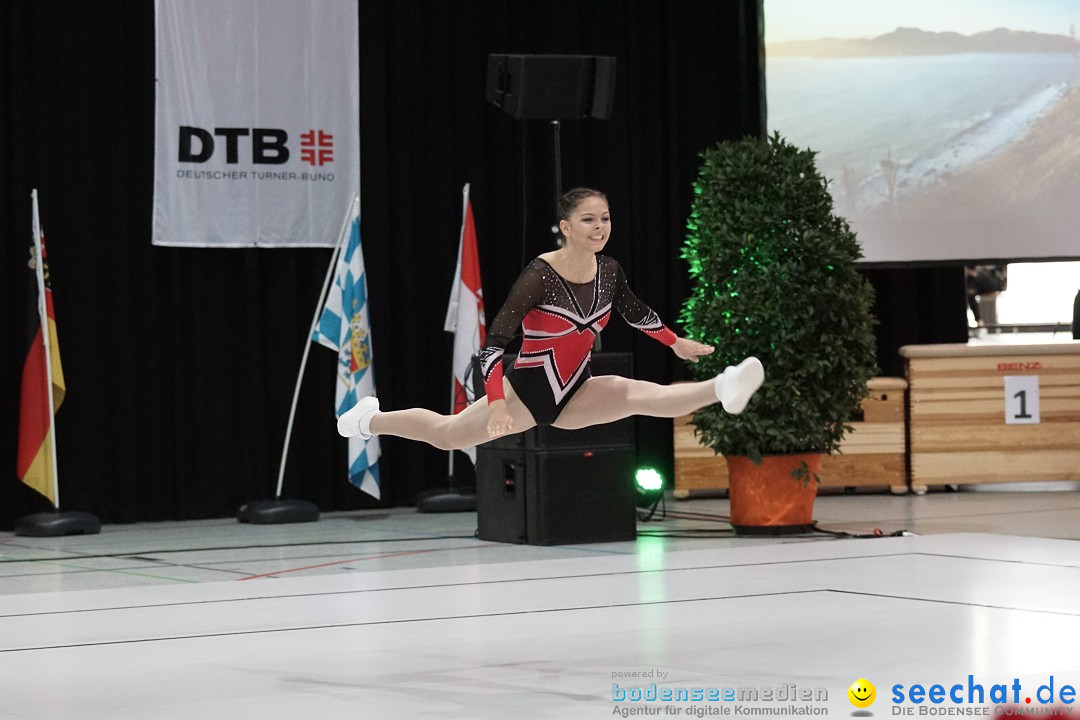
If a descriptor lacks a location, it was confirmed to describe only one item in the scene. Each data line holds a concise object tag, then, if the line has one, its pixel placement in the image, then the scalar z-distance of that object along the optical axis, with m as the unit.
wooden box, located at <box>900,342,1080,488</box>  18.62
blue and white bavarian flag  17.03
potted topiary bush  14.48
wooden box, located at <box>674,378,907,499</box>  18.50
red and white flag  17.19
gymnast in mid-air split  9.40
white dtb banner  16.89
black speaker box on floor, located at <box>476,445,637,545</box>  14.23
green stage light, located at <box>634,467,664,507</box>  16.39
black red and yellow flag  15.79
